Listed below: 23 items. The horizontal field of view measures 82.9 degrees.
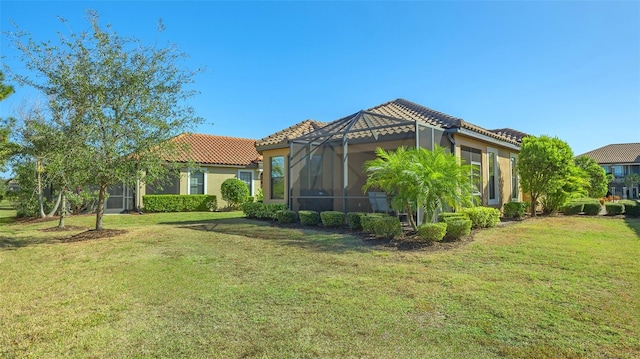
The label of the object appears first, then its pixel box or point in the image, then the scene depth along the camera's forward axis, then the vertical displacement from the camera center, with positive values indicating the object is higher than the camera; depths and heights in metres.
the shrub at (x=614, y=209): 14.82 -0.79
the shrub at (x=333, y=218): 10.82 -0.78
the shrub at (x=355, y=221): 10.29 -0.83
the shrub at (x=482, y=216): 10.24 -0.73
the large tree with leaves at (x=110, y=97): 8.98 +2.53
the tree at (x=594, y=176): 26.53 +1.04
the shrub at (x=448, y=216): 9.13 -0.64
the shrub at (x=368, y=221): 9.26 -0.75
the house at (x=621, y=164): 47.47 +3.47
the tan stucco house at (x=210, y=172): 19.28 +1.22
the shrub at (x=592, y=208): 15.00 -0.75
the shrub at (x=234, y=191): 20.14 +0.11
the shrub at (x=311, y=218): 11.48 -0.81
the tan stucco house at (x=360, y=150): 11.21 +1.45
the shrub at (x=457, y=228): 8.28 -0.84
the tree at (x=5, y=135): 11.38 +2.02
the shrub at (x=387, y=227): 8.63 -0.84
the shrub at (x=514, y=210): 13.48 -0.72
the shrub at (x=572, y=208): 15.16 -0.75
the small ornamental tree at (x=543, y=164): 13.73 +1.00
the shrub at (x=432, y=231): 7.95 -0.87
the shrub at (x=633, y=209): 14.30 -0.78
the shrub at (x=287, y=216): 12.14 -0.79
